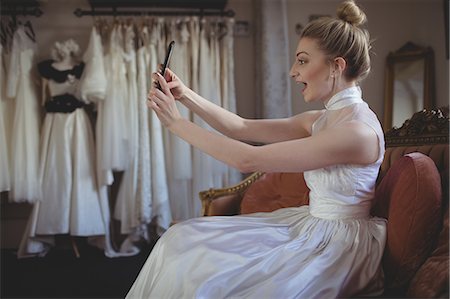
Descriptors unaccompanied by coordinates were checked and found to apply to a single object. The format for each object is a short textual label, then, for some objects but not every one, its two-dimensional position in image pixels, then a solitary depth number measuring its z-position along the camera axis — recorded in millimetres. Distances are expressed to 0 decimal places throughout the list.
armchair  921
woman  894
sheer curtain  2826
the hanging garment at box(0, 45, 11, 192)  2504
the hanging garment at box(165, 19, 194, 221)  2689
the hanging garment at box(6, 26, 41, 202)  2572
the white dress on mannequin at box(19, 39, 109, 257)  2641
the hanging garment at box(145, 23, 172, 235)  2684
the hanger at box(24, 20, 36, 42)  2825
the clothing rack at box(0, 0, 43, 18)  2850
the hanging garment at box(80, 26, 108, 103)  2594
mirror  2762
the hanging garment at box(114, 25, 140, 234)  2684
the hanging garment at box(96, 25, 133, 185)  2621
